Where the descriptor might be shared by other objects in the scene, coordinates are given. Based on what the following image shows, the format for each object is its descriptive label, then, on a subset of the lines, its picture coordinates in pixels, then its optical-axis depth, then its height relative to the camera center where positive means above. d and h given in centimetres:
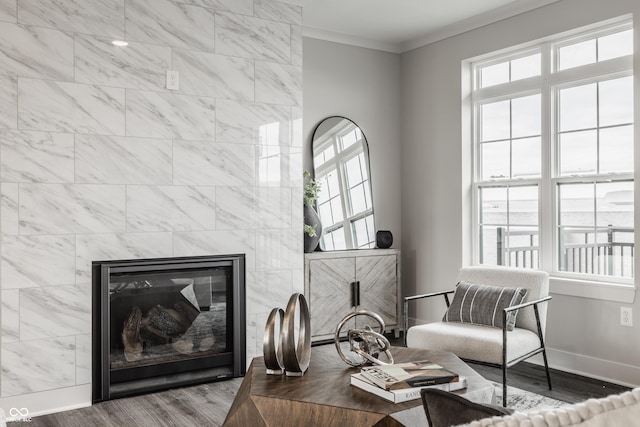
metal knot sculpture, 253 -59
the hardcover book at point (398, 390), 211 -66
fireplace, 338 -68
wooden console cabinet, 455 -58
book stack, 213 -64
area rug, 324 -108
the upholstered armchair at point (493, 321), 324 -66
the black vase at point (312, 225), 457 -10
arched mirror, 495 +30
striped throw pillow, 357 -56
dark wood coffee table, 204 -69
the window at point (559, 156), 378 +46
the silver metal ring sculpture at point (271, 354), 244 -59
